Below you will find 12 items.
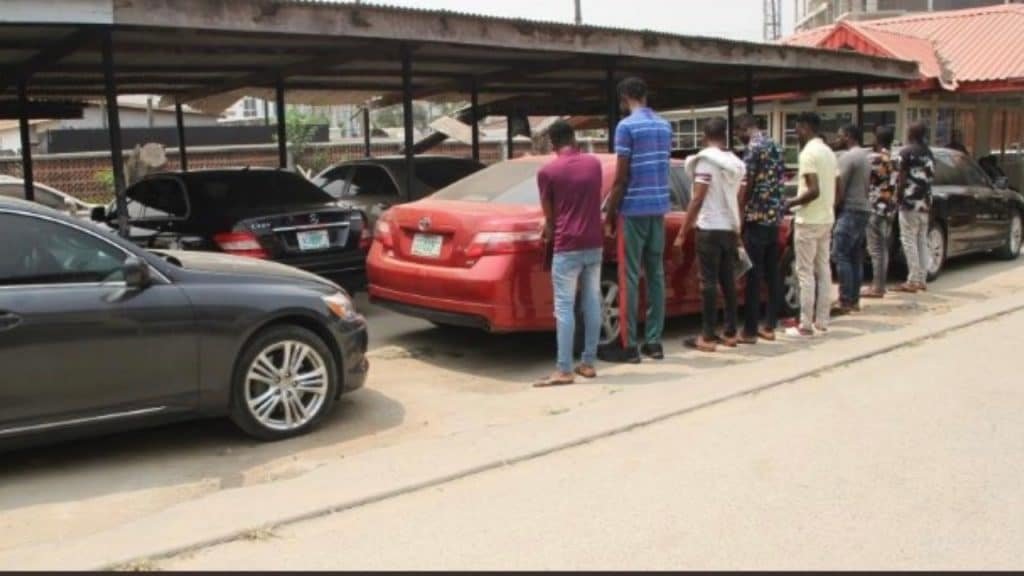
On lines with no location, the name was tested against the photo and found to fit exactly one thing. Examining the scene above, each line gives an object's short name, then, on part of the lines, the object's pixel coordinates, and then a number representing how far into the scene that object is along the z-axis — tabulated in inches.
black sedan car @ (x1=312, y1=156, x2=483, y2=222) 472.4
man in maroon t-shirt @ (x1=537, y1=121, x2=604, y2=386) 266.4
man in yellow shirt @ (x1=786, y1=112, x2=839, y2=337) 333.1
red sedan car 282.4
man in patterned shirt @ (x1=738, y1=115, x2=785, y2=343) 318.3
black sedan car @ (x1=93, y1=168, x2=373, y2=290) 350.3
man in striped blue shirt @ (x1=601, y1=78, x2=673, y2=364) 281.3
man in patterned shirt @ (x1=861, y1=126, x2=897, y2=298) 412.4
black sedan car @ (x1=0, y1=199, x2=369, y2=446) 198.4
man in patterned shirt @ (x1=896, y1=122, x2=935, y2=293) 421.4
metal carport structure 317.1
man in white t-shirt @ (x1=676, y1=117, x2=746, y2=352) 299.0
